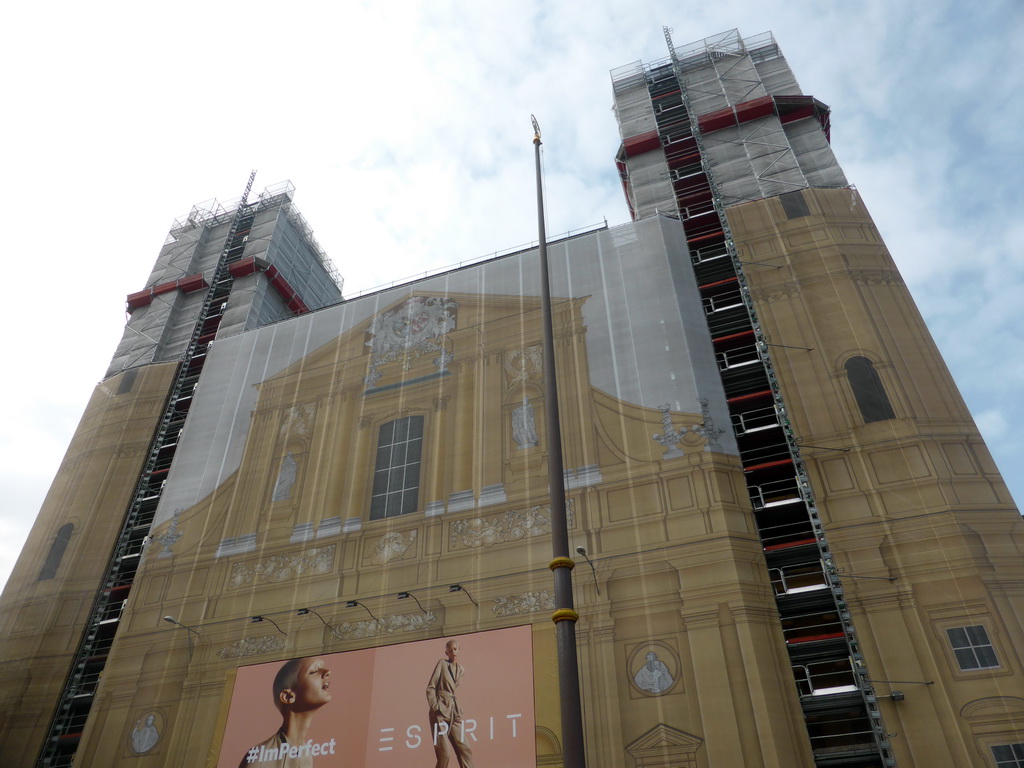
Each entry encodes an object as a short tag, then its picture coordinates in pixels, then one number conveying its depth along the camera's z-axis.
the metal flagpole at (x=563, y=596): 6.50
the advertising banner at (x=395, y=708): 16.55
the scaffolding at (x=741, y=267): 15.76
